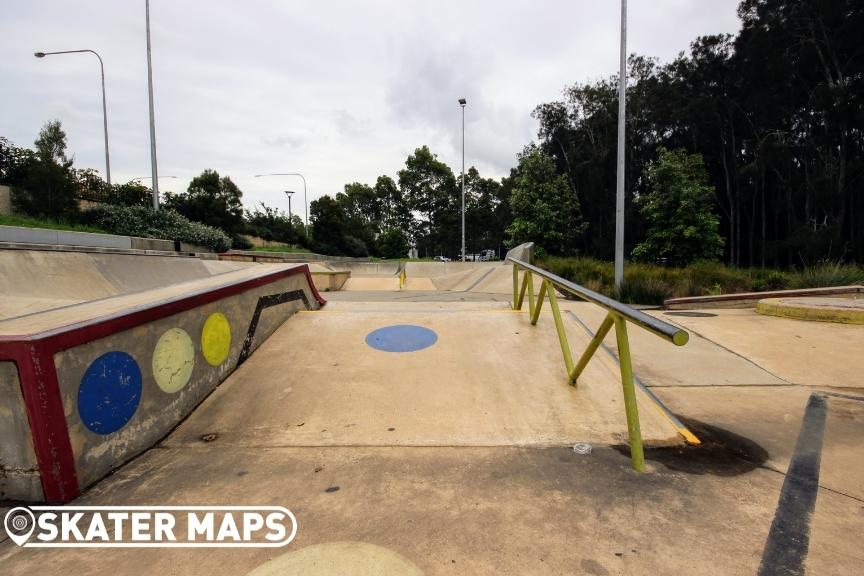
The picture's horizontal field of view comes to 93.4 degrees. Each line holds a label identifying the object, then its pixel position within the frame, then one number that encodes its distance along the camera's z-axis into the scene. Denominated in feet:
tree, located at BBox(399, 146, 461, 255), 163.94
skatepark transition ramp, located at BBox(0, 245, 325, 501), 6.83
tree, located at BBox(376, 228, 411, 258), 158.30
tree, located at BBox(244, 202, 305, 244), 134.92
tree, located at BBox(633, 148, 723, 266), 66.49
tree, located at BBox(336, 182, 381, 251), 184.96
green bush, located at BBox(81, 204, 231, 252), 49.85
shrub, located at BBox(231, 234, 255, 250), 88.28
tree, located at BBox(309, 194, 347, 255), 146.20
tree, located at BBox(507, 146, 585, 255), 85.15
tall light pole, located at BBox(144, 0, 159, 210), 52.90
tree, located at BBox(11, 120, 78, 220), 48.01
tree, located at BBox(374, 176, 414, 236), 181.68
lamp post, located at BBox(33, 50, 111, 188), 68.03
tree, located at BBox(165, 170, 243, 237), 103.76
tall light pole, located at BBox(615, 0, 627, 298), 41.81
